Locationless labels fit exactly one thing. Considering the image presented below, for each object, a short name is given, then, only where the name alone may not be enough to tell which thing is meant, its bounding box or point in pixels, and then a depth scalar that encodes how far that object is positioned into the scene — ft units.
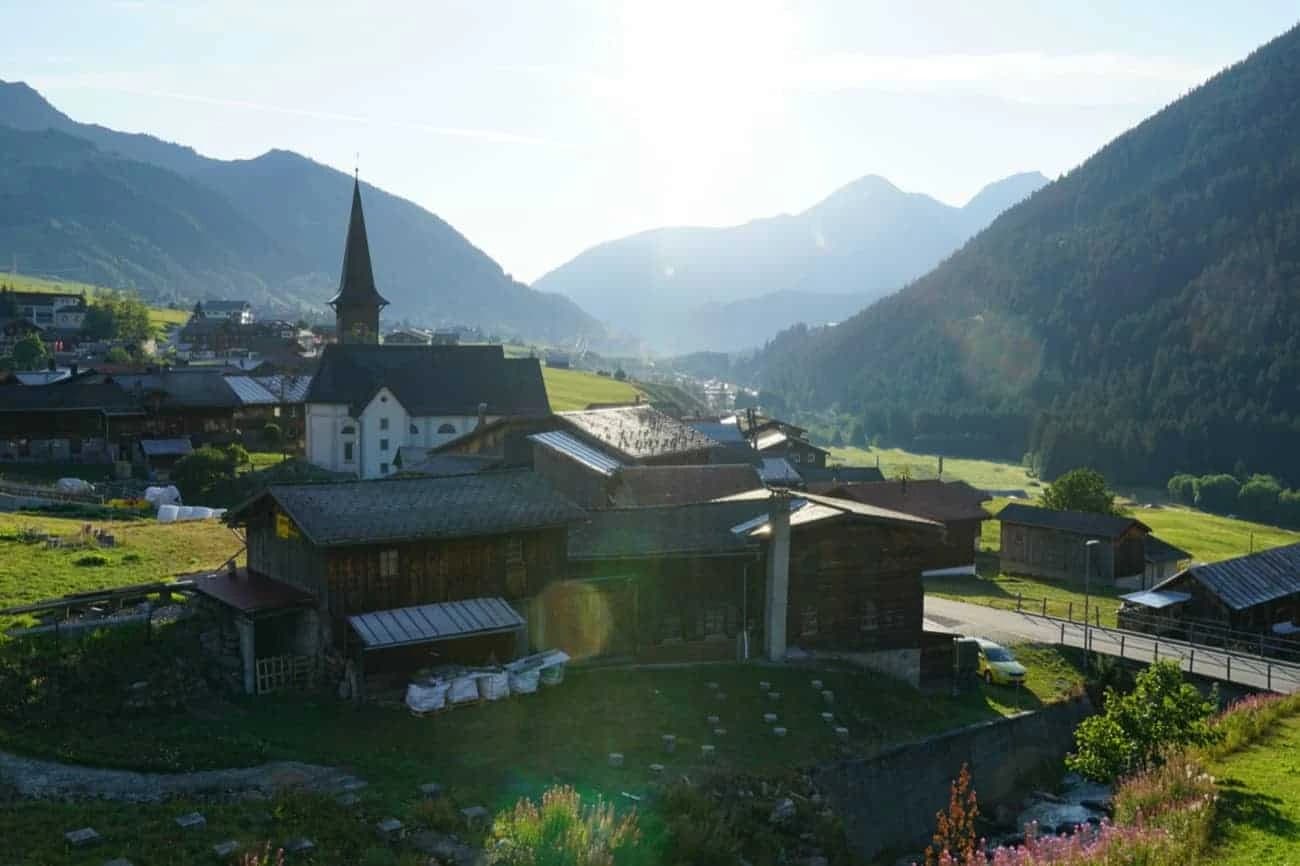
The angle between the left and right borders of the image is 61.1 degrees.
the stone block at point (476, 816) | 67.00
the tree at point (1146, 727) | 80.43
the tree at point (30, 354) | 323.78
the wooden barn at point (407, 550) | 92.79
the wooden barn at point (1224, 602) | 146.61
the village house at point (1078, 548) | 212.43
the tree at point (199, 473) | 179.83
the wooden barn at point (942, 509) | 204.23
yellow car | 119.65
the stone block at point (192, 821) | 61.46
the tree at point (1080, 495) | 243.40
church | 243.81
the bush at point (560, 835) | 61.00
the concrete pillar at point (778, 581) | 112.57
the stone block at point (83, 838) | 58.23
